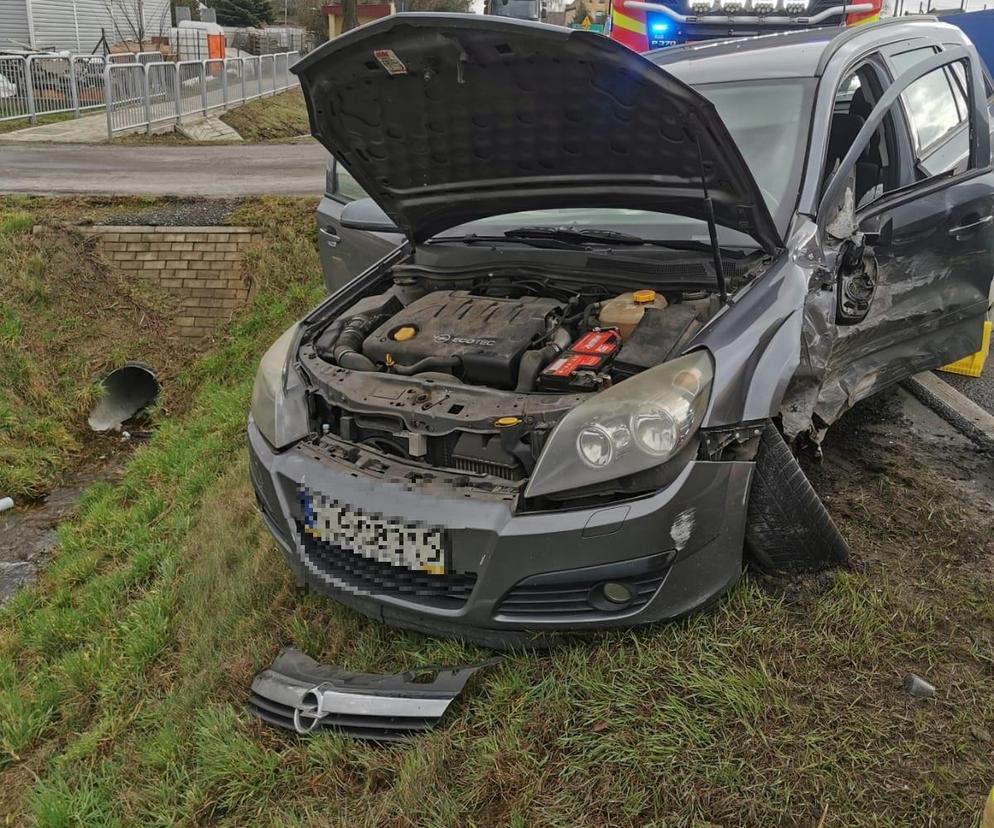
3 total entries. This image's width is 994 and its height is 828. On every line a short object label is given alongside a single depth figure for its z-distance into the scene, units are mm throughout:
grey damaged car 2279
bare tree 26947
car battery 2588
